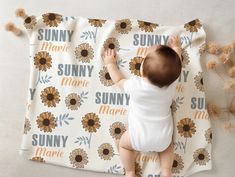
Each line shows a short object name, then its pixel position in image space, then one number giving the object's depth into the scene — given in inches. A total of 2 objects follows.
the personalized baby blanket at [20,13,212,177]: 44.5
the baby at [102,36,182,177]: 38.9
